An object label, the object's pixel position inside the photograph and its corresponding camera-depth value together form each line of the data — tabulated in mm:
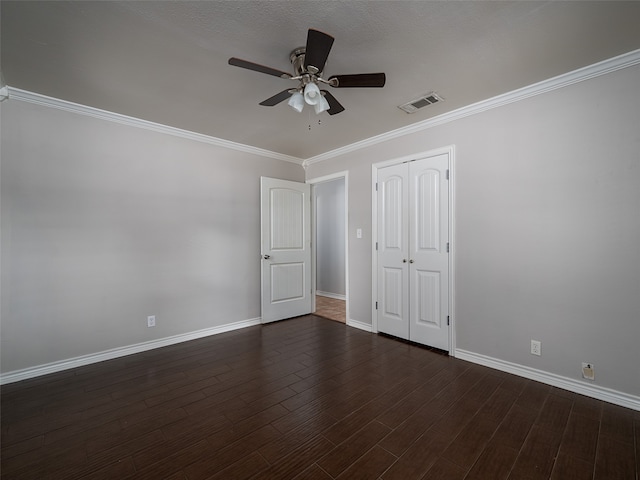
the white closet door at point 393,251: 3434
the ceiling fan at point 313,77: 1616
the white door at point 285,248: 4227
